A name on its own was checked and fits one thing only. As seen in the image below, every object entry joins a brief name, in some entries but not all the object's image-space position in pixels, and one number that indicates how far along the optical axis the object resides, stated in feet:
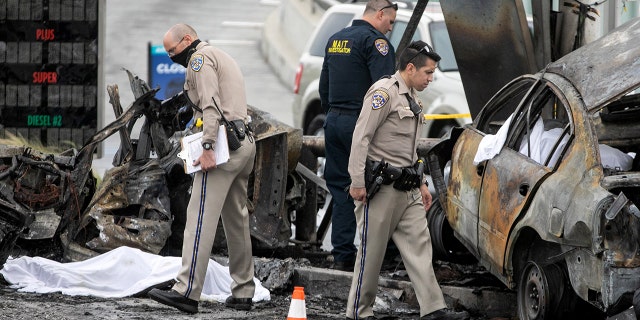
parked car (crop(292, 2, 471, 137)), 109.40
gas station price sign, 84.02
